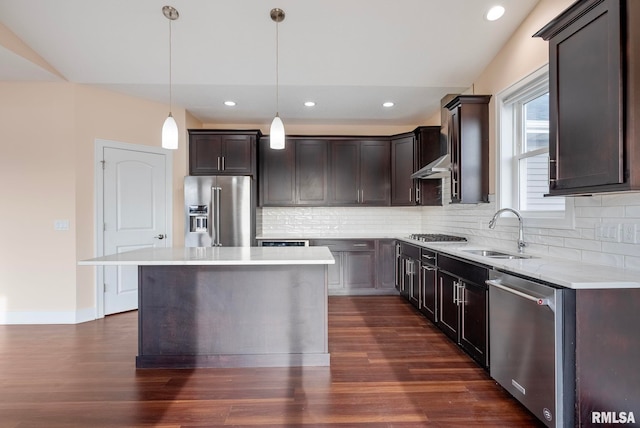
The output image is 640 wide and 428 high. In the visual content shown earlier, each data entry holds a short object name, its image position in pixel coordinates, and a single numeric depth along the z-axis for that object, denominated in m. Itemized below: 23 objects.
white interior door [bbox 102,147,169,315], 4.02
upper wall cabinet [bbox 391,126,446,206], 4.82
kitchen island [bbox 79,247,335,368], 2.64
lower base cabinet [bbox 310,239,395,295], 4.83
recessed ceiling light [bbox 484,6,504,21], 2.90
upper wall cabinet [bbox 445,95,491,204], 3.48
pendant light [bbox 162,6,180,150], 2.47
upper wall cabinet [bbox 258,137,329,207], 5.08
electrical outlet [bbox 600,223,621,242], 2.05
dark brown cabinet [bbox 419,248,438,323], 3.42
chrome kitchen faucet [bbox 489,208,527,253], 2.85
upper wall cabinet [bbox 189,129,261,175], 4.73
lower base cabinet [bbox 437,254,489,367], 2.50
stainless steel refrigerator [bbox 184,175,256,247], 4.32
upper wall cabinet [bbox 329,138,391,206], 5.13
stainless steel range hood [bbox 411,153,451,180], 3.75
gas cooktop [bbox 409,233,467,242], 3.93
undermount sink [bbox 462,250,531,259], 2.80
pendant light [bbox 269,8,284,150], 2.61
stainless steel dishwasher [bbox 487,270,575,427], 1.71
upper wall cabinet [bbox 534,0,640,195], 1.64
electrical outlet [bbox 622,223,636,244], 1.94
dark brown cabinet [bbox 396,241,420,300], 3.98
